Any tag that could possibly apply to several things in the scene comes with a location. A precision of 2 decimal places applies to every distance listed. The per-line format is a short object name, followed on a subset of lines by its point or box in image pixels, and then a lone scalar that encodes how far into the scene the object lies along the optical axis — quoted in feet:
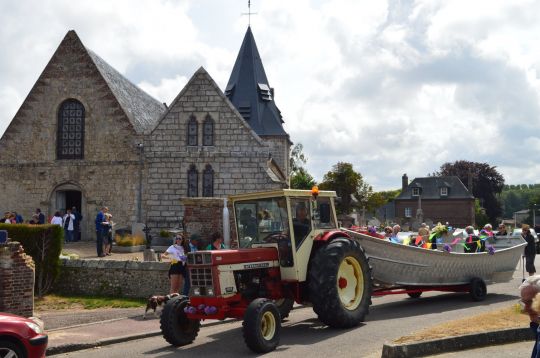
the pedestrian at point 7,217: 62.95
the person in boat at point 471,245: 43.55
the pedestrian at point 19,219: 76.03
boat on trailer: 36.42
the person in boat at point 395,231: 48.11
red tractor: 28.12
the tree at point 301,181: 195.93
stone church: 81.76
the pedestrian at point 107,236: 61.50
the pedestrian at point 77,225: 83.15
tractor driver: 31.24
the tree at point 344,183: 159.33
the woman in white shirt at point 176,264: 39.34
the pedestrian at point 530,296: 13.39
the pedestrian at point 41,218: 72.33
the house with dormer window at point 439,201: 217.97
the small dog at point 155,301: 35.77
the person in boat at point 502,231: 61.18
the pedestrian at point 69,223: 76.23
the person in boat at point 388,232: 49.35
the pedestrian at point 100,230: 60.54
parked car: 22.41
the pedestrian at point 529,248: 51.19
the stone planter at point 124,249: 67.72
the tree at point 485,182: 247.50
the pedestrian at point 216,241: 38.68
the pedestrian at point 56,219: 67.15
